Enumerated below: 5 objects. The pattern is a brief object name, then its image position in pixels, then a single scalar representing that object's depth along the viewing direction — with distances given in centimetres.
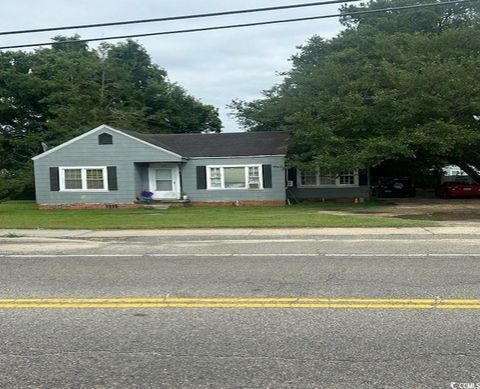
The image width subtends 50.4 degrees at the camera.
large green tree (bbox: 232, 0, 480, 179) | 2248
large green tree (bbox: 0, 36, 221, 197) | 4056
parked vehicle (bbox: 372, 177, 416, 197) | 3266
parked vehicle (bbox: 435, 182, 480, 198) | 3100
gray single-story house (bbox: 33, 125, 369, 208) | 2739
